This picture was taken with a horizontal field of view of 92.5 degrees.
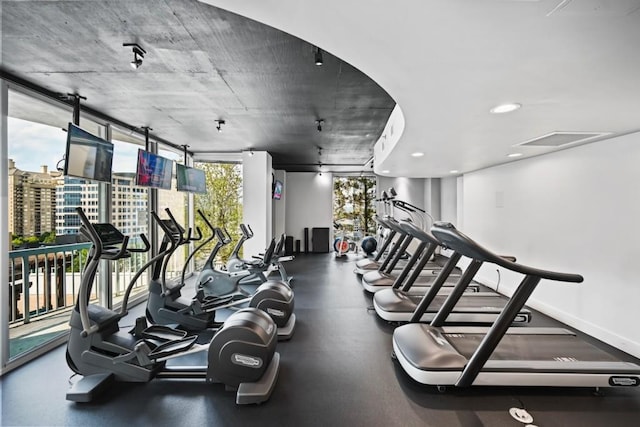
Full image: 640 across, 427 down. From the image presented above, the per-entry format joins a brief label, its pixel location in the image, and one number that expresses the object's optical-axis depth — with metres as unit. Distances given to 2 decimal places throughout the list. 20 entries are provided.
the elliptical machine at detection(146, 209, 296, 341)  3.71
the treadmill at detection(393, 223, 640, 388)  2.44
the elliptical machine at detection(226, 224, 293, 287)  5.24
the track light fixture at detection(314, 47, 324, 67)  2.68
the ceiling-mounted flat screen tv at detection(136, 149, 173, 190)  4.80
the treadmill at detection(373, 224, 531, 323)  3.54
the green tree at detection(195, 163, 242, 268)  8.27
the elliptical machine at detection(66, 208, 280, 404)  2.47
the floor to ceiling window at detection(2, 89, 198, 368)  3.37
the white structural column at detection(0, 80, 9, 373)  2.97
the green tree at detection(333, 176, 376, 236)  11.53
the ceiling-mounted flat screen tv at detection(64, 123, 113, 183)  3.20
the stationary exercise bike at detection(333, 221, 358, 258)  9.91
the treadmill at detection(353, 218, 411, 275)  5.49
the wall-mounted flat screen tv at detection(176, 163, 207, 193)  6.04
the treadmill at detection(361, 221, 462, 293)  4.24
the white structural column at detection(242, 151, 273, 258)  7.32
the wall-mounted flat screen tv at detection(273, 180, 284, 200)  8.95
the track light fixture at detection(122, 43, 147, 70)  2.63
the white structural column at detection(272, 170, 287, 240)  10.33
